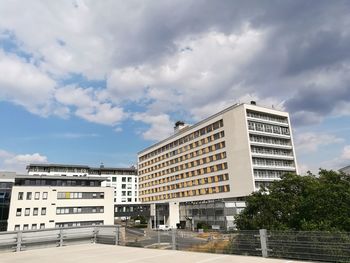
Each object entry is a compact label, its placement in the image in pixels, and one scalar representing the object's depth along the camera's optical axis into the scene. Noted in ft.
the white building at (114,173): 351.67
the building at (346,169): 193.67
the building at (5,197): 169.48
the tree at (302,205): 61.52
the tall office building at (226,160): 216.95
